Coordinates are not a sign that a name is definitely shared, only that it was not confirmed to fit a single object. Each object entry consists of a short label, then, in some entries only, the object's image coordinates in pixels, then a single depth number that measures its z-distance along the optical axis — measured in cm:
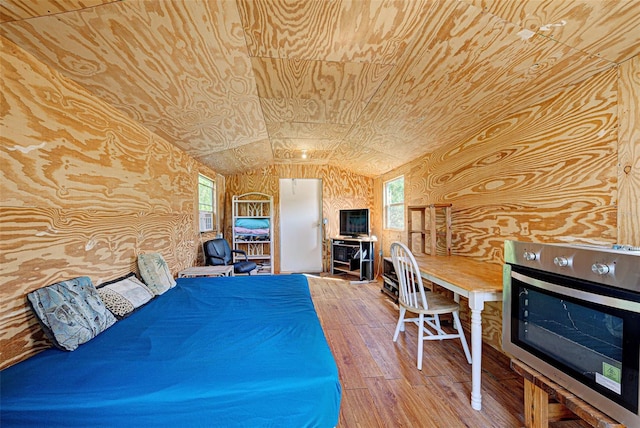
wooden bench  106
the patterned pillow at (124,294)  171
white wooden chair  199
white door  548
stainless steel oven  90
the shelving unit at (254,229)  497
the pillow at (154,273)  224
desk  159
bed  94
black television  491
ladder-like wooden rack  282
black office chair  380
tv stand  468
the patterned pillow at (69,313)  129
